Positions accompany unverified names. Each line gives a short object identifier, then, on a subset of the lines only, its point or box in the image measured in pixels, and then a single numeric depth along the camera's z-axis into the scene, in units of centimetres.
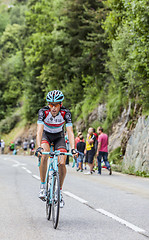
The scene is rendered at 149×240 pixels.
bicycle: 620
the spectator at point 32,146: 4379
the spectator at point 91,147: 1802
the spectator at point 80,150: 1969
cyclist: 686
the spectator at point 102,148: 1785
